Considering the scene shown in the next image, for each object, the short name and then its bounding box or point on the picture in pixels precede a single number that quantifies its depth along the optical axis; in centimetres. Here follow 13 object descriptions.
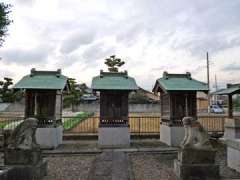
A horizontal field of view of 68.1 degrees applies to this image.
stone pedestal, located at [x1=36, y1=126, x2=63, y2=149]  776
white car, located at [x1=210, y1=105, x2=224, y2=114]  2818
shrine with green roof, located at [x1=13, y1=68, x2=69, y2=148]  785
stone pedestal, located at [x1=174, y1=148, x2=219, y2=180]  435
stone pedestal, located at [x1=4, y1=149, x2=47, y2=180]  427
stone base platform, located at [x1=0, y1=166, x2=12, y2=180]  350
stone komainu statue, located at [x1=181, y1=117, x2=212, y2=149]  448
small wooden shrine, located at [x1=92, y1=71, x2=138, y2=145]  818
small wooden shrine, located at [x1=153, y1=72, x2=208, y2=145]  816
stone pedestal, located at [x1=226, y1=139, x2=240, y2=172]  487
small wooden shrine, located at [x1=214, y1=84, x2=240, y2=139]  761
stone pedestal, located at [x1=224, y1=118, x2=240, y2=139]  760
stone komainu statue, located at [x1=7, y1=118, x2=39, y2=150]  442
